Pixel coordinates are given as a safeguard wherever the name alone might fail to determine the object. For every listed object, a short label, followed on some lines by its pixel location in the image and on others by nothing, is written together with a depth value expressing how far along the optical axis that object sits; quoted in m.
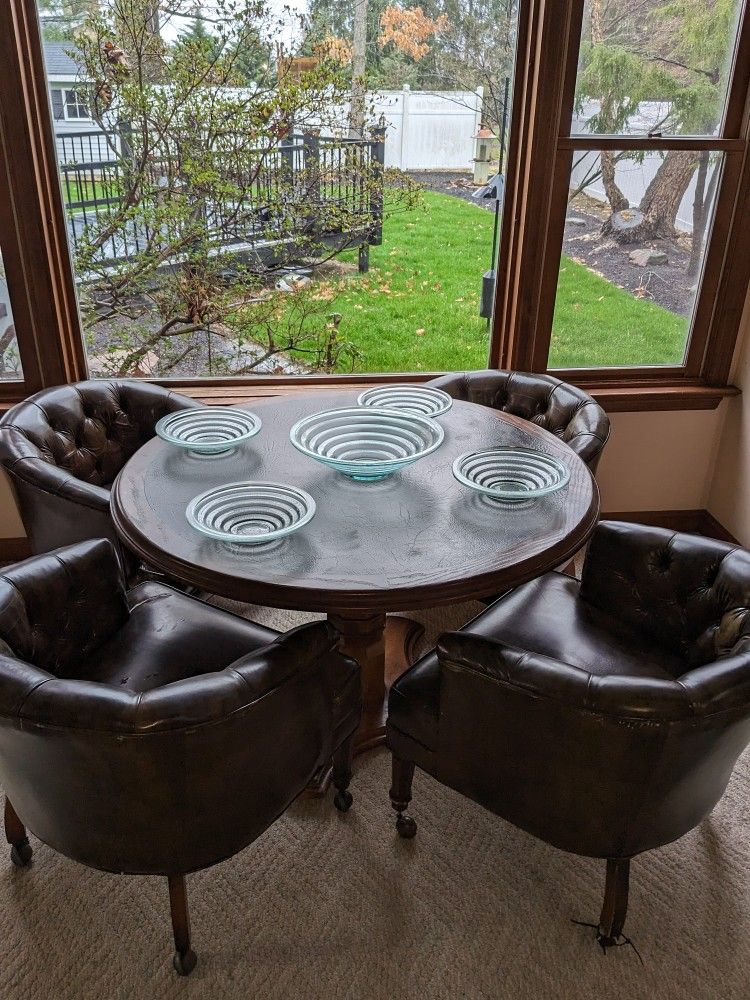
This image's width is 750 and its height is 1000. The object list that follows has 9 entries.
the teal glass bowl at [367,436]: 2.29
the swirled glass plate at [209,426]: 2.40
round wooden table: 1.77
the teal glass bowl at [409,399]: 2.54
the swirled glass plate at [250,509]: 1.96
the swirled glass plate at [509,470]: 2.12
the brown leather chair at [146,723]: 1.44
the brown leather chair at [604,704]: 1.51
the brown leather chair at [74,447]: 2.34
